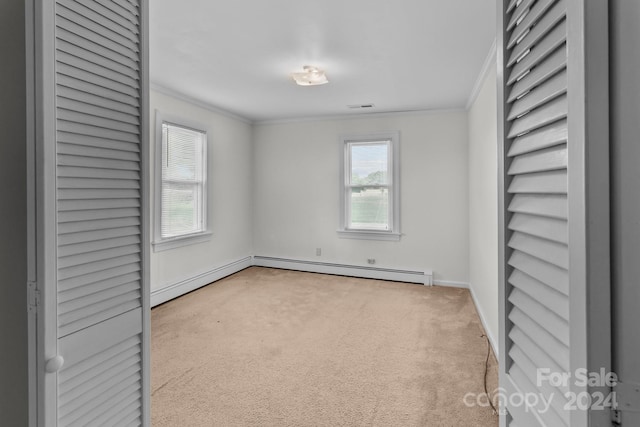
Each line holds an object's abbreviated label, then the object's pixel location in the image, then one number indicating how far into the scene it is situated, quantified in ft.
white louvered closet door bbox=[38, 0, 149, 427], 3.03
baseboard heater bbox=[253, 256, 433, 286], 16.43
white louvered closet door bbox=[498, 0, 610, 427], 1.73
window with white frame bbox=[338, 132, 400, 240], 16.85
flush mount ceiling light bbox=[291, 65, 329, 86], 10.75
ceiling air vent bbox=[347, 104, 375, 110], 15.42
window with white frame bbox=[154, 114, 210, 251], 13.14
